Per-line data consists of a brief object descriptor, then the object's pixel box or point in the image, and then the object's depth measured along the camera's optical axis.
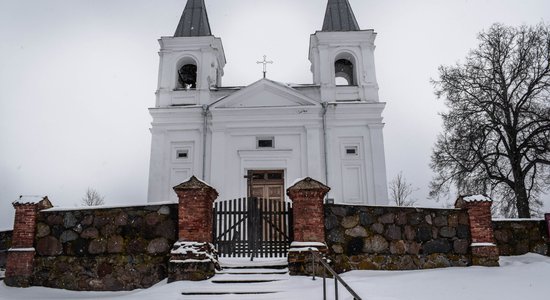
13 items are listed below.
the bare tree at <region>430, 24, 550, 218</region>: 19.11
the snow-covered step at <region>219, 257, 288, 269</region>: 9.79
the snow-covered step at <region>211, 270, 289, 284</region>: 8.86
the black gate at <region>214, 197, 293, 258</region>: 10.05
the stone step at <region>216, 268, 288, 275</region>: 9.45
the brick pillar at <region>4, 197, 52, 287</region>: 9.93
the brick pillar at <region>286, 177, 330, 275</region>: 9.48
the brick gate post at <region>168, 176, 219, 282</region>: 9.13
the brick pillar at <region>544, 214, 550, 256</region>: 11.41
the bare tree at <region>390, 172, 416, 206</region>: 41.69
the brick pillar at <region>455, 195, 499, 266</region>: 10.43
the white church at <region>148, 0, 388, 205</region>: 17.88
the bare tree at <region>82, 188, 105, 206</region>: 44.14
